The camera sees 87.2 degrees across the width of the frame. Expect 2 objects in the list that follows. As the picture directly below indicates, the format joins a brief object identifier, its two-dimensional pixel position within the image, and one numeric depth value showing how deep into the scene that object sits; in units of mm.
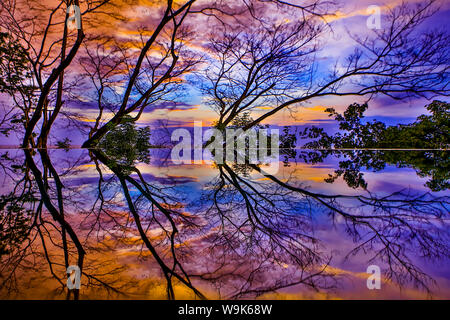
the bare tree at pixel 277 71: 7289
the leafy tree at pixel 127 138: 7707
